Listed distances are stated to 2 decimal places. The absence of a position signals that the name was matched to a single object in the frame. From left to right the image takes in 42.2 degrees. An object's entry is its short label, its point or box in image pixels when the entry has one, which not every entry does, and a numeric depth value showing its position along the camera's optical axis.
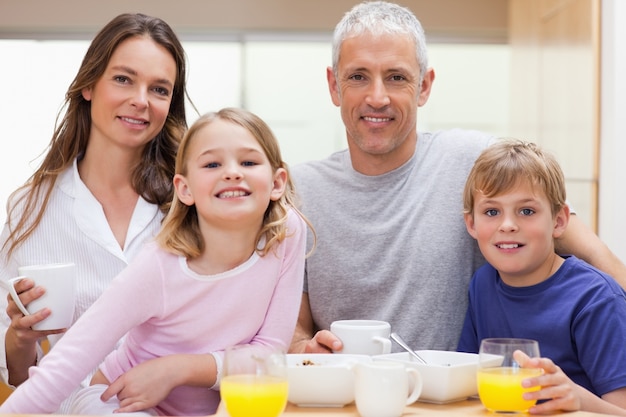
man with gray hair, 2.16
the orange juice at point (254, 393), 1.26
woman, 2.11
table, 1.38
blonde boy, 1.71
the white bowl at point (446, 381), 1.41
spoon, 1.53
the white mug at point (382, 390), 1.31
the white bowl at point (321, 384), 1.40
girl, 1.69
